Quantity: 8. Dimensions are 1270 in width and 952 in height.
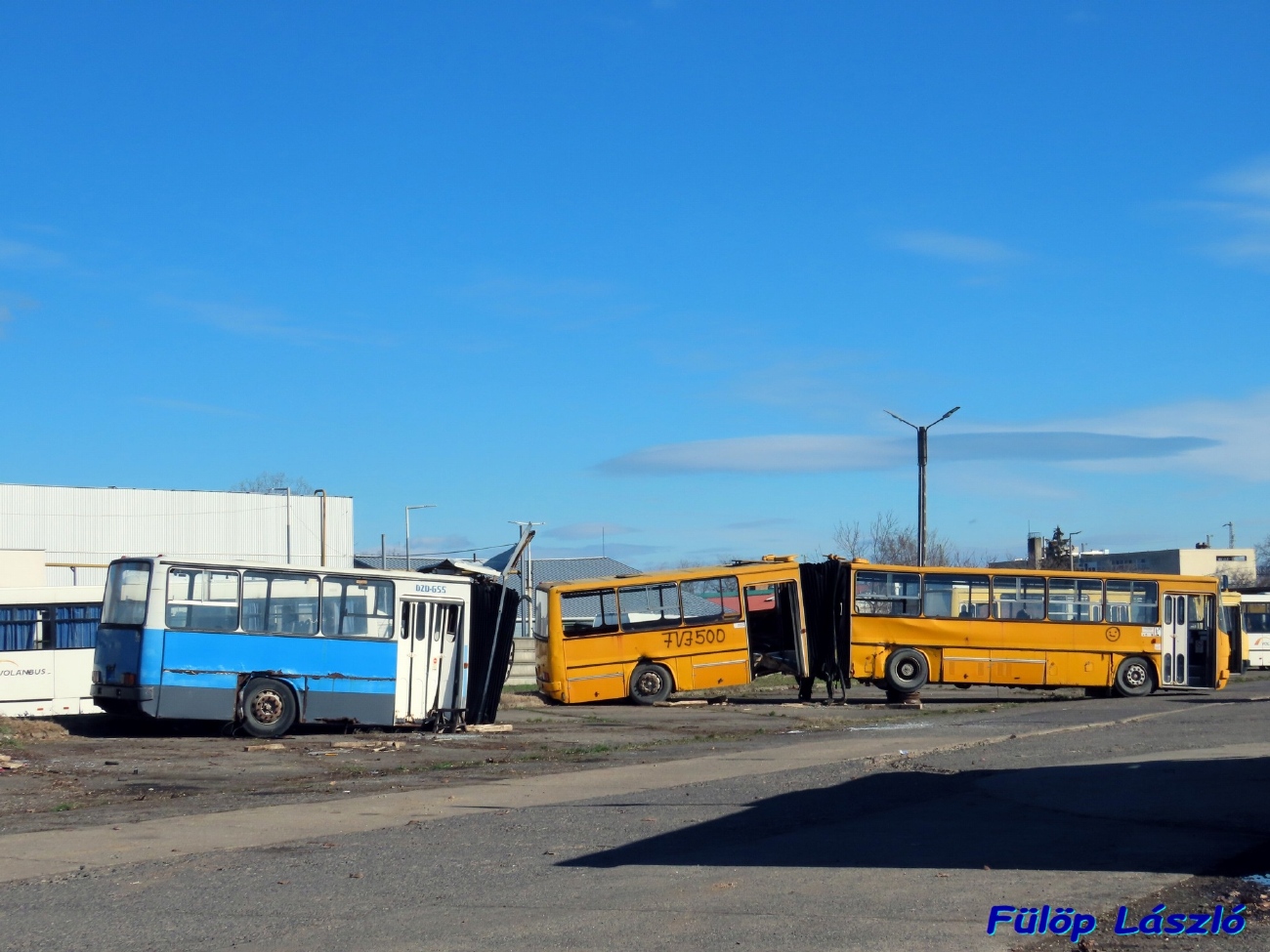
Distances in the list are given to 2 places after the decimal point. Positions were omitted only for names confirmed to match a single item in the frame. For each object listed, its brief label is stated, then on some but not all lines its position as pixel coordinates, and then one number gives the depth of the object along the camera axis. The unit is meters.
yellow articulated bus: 29.39
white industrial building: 64.94
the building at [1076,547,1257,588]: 133.50
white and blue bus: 20.36
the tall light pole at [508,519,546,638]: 56.99
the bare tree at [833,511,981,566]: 79.81
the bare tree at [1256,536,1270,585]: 133.98
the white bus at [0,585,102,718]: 25.19
